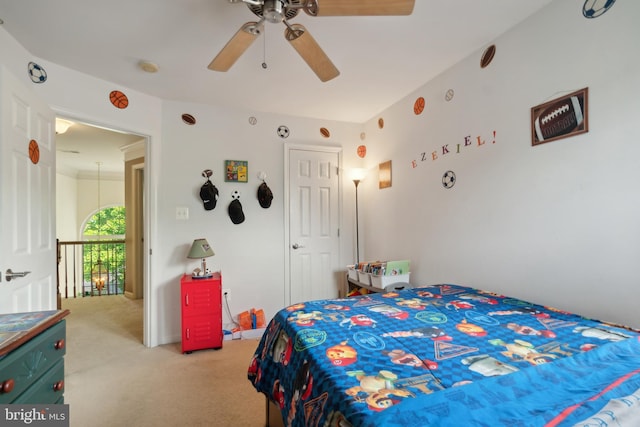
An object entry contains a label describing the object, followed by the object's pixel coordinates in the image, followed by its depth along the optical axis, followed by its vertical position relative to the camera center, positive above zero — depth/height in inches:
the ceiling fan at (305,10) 49.4 +36.4
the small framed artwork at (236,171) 122.2 +20.3
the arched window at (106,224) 277.9 -4.3
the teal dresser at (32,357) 35.7 -18.9
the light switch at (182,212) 115.8 +2.8
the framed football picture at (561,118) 59.3 +21.0
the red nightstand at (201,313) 105.3 -34.9
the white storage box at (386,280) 102.0 -22.8
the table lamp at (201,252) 109.3 -12.7
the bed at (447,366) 28.4 -19.7
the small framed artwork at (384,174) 123.0 +18.1
